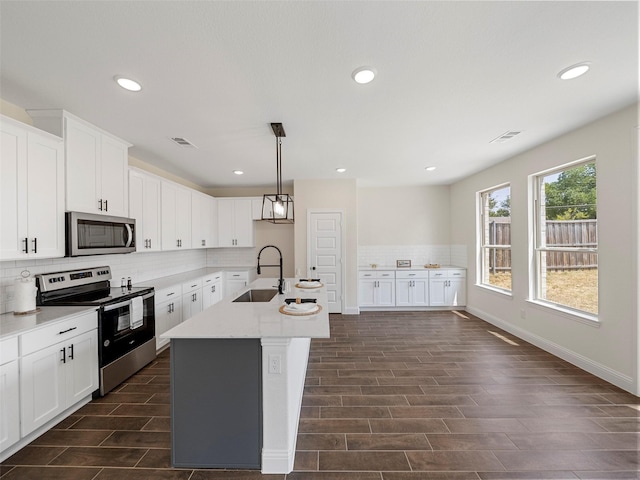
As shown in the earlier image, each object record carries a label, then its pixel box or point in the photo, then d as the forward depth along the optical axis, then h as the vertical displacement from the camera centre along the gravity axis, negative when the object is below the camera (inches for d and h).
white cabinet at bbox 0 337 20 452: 68.7 -37.9
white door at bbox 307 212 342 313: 210.5 -4.6
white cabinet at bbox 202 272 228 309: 186.1 -32.6
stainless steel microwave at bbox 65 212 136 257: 96.4 +4.2
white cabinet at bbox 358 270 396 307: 217.5 -37.9
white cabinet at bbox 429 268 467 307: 216.7 -37.5
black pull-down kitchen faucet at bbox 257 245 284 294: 109.5 -17.6
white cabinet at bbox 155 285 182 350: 138.6 -34.8
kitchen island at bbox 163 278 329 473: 67.6 -39.2
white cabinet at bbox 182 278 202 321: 161.5 -33.5
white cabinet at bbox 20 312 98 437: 74.7 -37.6
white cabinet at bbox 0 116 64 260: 78.8 +16.6
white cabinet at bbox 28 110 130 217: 94.9 +31.8
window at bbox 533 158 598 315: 117.6 +0.8
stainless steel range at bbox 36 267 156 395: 98.9 -27.3
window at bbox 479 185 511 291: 172.0 +1.9
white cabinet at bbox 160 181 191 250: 160.1 +17.1
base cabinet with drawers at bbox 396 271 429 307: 217.2 -38.0
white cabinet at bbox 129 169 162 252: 134.6 +18.8
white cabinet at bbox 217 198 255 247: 225.6 +17.4
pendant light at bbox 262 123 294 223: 108.0 +23.6
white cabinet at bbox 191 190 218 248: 191.8 +16.8
